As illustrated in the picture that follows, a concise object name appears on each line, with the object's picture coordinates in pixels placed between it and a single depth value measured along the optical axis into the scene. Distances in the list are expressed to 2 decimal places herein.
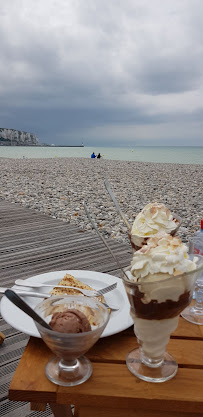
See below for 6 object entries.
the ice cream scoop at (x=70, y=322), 0.91
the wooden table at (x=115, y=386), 0.93
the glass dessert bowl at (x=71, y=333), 0.88
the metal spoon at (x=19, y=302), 0.86
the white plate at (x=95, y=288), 1.12
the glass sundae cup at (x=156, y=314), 0.85
